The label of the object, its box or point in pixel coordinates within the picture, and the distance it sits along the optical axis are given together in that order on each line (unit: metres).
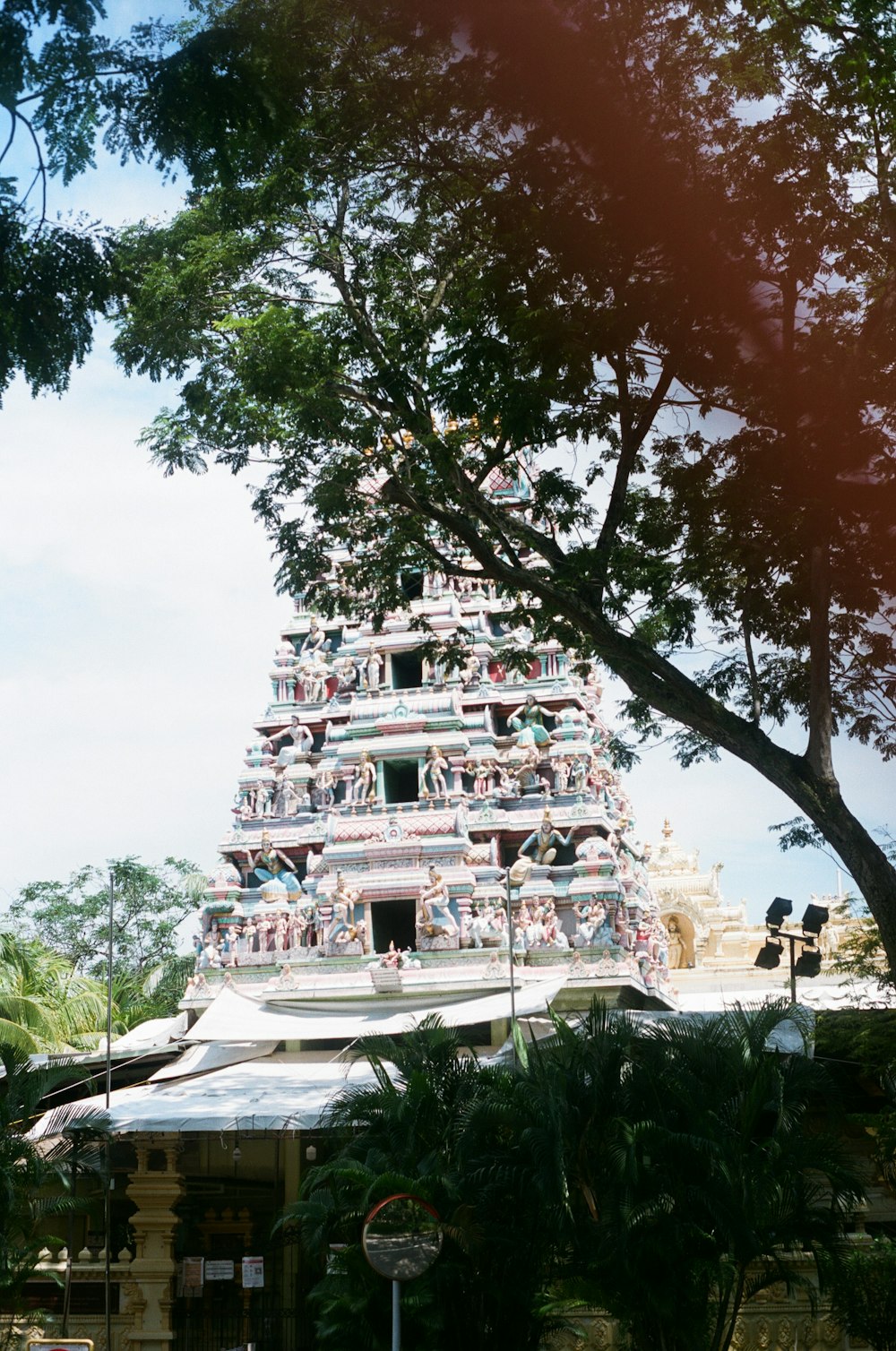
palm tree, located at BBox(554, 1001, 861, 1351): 10.38
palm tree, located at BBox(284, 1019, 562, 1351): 11.02
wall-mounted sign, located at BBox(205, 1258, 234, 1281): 14.66
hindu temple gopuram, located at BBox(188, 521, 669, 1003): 20.33
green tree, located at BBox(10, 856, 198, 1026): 35.09
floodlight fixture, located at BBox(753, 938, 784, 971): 16.27
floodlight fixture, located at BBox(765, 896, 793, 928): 15.58
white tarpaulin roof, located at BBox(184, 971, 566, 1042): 17.09
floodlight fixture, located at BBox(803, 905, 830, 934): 15.34
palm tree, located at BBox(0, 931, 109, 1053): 24.91
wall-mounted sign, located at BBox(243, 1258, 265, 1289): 14.13
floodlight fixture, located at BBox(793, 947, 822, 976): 15.19
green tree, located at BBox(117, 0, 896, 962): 9.59
